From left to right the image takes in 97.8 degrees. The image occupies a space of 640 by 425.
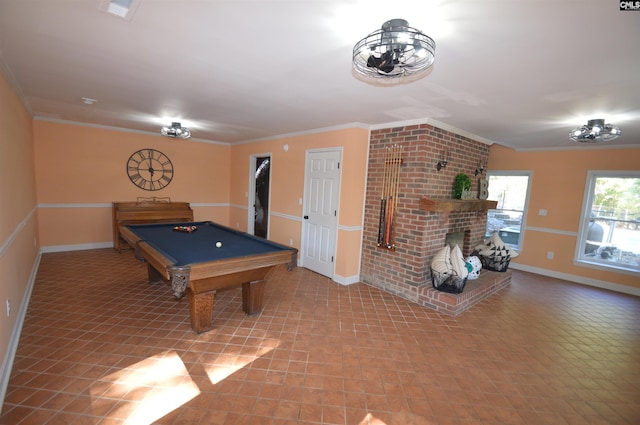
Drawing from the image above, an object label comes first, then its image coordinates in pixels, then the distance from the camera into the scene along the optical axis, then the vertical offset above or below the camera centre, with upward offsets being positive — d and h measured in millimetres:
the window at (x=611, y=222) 4617 -320
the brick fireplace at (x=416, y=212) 3674 -285
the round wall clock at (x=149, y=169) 5746 +147
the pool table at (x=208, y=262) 2338 -729
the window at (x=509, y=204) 5682 -137
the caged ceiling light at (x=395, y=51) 1385 +725
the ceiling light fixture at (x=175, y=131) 4344 +724
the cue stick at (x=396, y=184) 3878 +86
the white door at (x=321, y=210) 4391 -398
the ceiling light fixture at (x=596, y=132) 3004 +767
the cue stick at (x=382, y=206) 4074 -237
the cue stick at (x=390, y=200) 3977 -141
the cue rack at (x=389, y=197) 3944 -104
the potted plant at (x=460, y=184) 4098 +156
